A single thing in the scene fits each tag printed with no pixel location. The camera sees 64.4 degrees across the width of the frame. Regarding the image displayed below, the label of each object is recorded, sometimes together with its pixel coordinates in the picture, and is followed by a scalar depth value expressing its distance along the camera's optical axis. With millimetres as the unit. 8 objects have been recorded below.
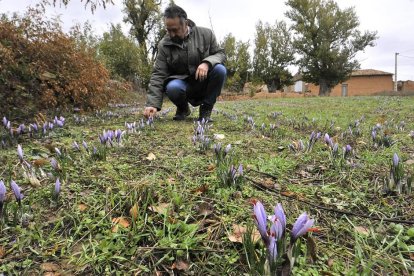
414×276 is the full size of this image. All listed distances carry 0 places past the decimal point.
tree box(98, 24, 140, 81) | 22109
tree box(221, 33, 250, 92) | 36219
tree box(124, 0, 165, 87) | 26891
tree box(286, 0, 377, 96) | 33750
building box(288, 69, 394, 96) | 47944
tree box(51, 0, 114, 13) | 4684
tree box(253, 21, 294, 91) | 38375
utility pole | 44841
